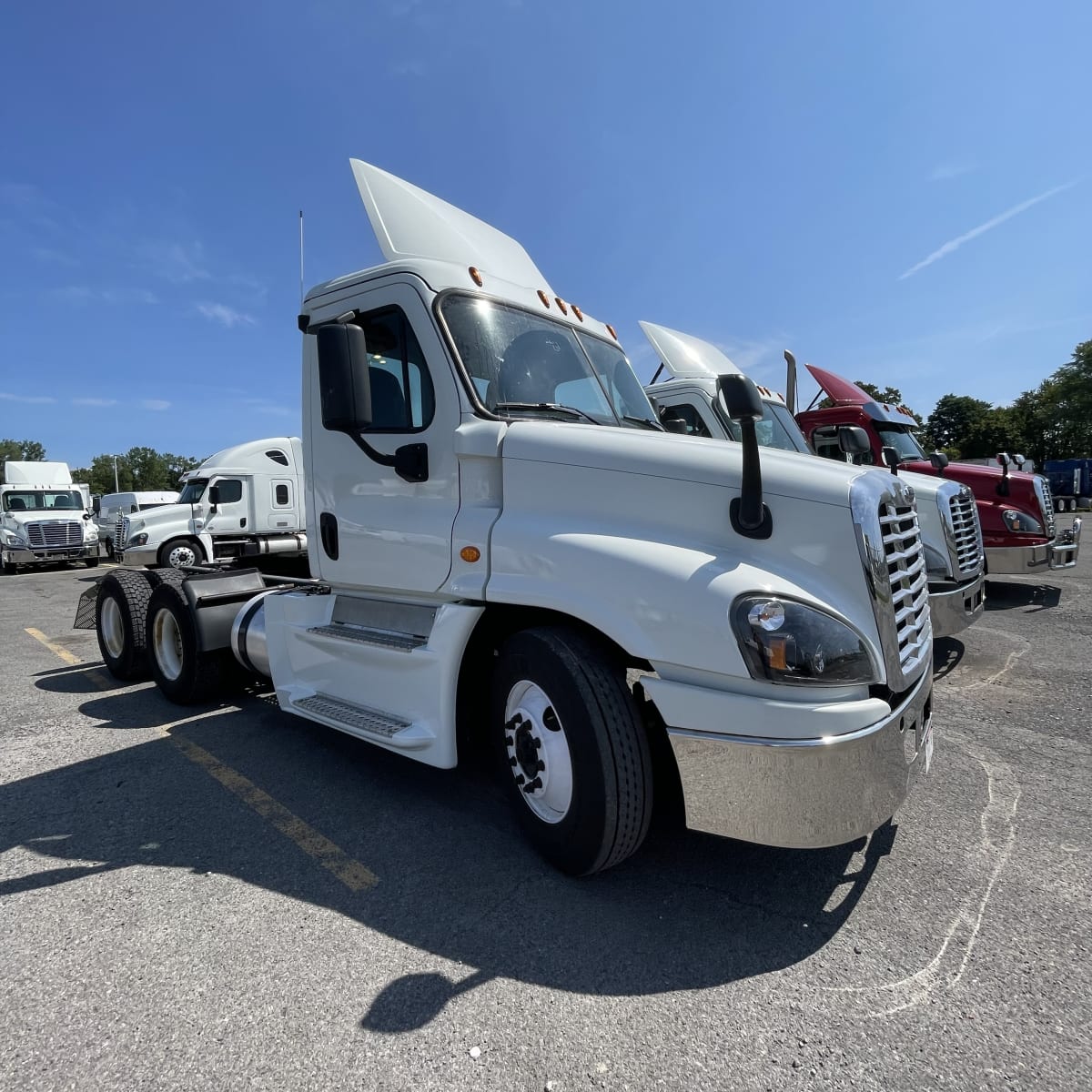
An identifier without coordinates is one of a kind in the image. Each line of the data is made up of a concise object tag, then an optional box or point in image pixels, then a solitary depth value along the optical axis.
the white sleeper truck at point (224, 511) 15.48
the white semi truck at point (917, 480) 5.90
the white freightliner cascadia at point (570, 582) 2.32
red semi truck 8.29
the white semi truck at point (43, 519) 21.19
